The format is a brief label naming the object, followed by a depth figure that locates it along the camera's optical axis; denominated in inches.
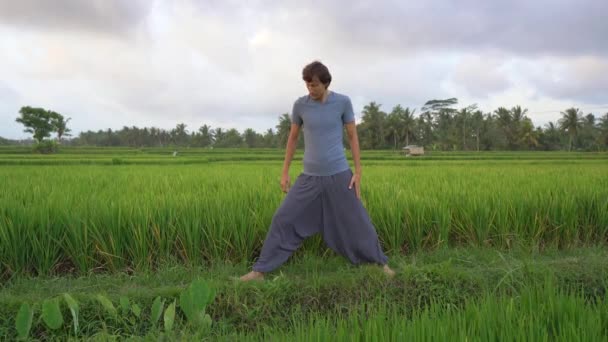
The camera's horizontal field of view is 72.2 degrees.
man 99.5
